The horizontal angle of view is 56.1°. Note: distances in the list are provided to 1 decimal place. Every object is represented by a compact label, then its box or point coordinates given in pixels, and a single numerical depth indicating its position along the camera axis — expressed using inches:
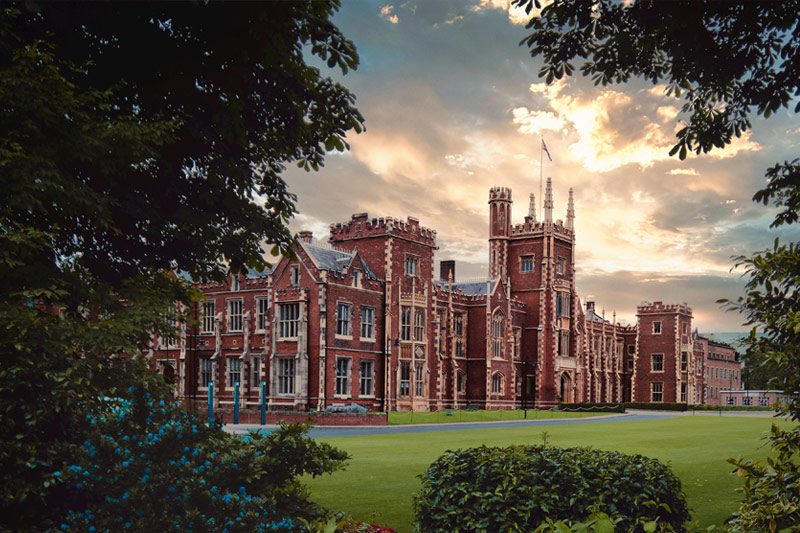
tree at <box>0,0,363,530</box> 279.3
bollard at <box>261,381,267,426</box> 1427.2
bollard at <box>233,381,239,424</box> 1446.9
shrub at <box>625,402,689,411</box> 2894.2
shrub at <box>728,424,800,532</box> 231.9
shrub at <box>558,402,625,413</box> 2617.1
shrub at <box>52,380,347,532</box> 259.4
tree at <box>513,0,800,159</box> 428.1
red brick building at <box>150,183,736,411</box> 1818.4
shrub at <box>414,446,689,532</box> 323.9
